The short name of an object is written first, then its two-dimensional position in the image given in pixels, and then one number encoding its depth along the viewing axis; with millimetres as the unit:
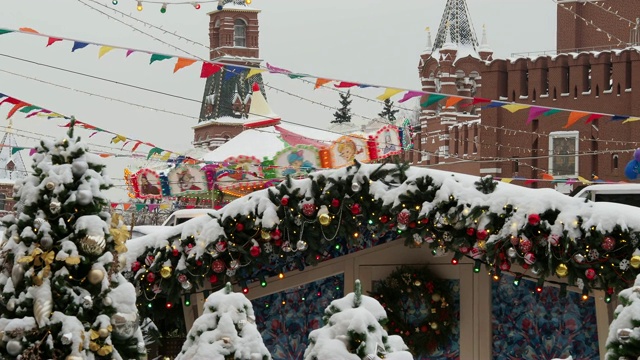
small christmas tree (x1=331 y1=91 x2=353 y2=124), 94812
